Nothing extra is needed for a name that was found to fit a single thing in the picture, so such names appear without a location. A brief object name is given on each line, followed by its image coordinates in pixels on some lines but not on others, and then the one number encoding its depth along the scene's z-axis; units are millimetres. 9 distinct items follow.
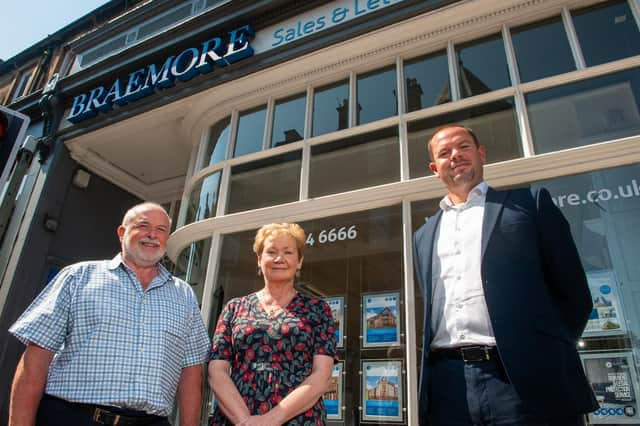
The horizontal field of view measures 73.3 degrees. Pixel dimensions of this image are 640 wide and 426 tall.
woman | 1996
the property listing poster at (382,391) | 3359
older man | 1912
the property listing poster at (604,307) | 2852
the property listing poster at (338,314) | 3719
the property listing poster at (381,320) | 3576
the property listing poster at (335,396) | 3527
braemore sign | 5445
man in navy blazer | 1659
